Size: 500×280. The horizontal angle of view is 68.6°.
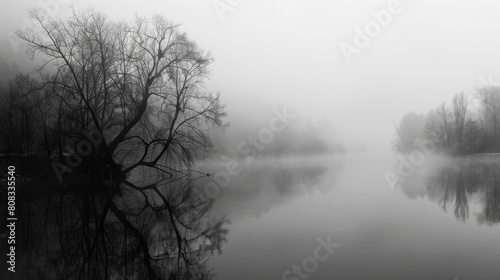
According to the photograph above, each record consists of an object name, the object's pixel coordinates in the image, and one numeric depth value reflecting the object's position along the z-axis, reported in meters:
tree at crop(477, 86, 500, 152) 69.94
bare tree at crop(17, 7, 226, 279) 28.34
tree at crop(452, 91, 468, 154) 70.31
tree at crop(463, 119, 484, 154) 68.75
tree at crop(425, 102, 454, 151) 74.02
